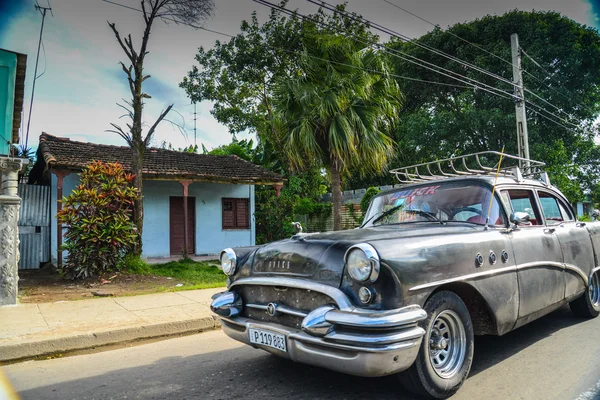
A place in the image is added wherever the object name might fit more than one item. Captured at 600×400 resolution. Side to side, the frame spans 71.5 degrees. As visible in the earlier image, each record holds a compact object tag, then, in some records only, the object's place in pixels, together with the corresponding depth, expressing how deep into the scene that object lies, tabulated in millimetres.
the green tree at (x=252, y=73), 19859
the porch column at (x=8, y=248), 6551
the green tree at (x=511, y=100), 18109
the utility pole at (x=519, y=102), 13422
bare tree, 10547
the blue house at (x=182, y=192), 12914
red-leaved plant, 9086
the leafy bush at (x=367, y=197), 15345
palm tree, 11703
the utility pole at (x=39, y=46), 8539
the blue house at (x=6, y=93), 8789
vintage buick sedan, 2572
